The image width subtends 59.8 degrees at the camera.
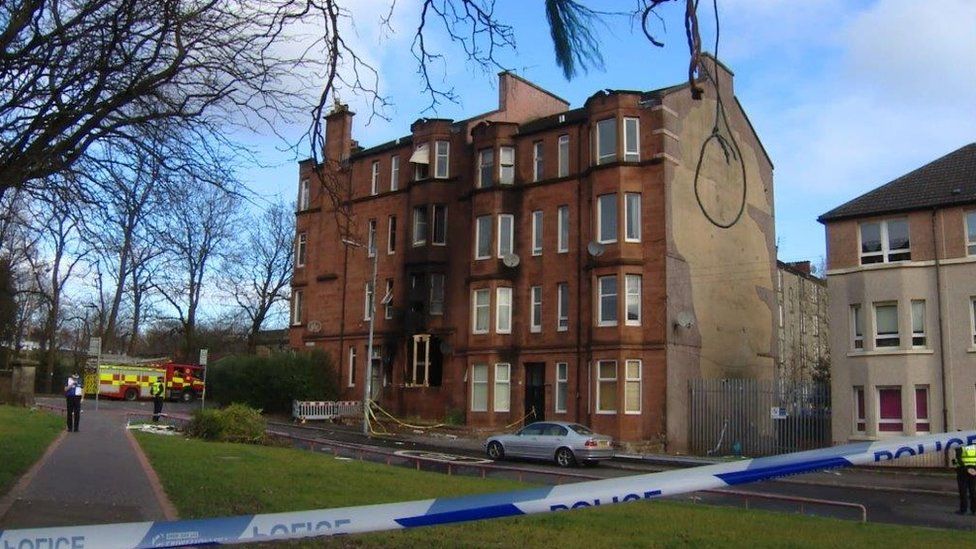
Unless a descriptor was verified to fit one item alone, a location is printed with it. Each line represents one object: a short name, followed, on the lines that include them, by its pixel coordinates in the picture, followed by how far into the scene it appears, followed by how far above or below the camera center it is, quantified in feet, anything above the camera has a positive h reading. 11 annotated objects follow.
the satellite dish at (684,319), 108.88 +7.97
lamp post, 117.91 -0.28
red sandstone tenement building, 111.45 +16.29
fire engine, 185.78 -1.36
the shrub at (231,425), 82.23 -4.85
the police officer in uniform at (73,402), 79.05 -2.68
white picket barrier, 136.15 -5.28
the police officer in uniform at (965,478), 53.72 -5.91
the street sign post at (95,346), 111.22 +3.57
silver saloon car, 84.64 -6.59
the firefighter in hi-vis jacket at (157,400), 107.14 -3.34
